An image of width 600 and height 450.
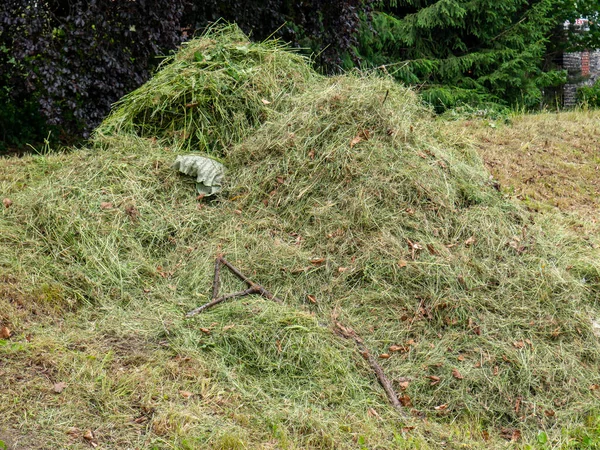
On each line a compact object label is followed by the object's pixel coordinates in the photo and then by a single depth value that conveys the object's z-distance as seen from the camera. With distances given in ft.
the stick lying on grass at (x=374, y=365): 13.19
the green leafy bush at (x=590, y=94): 48.85
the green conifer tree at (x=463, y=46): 36.32
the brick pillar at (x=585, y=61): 57.12
